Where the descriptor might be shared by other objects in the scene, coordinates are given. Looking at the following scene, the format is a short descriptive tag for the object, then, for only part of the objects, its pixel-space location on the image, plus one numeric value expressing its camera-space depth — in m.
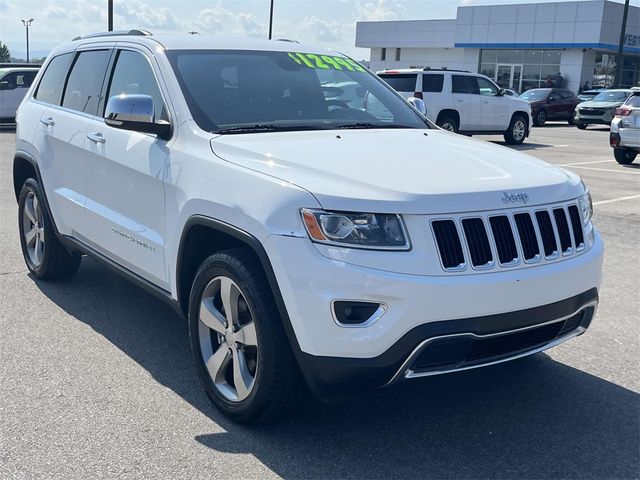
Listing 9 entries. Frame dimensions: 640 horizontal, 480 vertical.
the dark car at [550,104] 30.11
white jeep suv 3.12
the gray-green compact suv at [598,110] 28.59
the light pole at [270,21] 44.33
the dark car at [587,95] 32.93
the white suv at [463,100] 19.05
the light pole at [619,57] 39.75
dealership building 47.81
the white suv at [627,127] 14.77
